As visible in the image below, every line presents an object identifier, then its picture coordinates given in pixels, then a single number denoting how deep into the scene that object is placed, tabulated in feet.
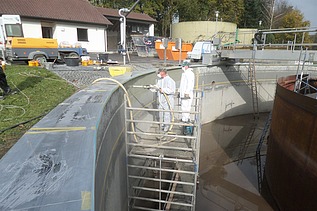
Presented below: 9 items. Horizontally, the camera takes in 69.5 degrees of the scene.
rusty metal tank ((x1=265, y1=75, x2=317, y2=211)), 19.65
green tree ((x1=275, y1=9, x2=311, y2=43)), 139.23
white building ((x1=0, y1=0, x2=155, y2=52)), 74.33
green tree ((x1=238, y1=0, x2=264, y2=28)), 176.94
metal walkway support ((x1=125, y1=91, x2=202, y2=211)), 17.25
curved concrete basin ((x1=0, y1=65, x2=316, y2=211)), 5.84
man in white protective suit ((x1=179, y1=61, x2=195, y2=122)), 24.67
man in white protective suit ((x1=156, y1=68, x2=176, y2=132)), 22.03
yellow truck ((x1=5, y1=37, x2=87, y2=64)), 46.52
